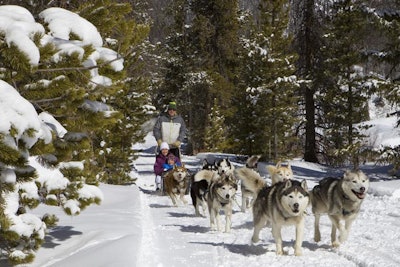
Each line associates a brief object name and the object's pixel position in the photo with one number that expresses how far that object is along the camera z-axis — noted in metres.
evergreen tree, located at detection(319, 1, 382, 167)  19.70
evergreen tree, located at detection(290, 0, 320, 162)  21.83
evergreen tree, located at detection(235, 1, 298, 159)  23.12
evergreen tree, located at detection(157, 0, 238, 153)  29.09
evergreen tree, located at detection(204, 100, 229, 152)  33.34
